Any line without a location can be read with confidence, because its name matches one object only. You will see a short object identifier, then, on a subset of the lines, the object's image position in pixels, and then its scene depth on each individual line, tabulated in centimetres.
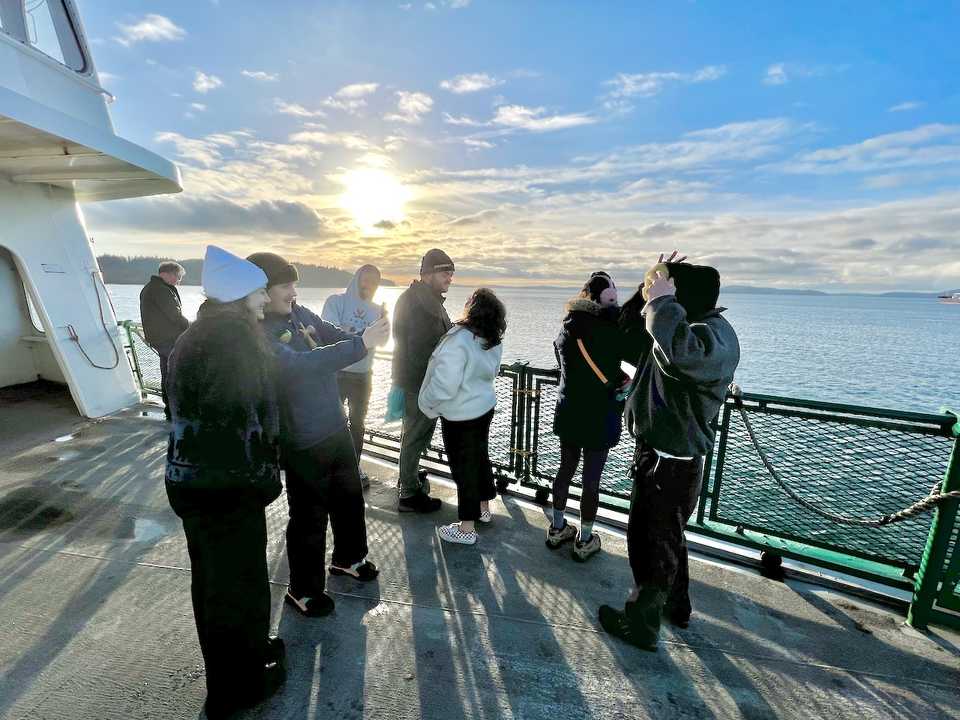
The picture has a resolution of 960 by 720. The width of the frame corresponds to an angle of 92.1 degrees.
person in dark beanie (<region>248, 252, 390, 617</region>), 230
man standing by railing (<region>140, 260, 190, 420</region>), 536
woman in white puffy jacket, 319
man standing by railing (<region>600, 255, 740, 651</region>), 217
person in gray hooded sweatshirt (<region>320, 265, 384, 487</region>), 411
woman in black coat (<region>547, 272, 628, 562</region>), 301
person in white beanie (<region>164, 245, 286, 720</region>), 184
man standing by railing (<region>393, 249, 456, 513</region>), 364
